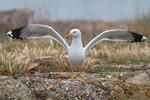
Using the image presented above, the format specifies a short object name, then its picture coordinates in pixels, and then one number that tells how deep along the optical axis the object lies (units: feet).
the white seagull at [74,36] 56.08
